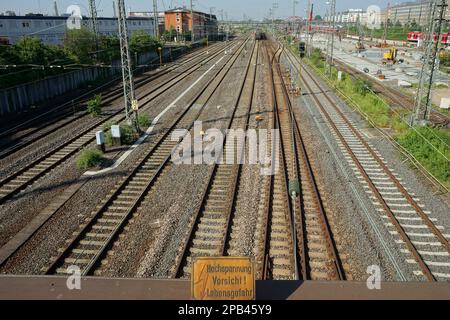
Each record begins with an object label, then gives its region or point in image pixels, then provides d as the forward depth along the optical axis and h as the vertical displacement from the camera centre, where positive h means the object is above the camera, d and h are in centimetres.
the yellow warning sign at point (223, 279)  425 -264
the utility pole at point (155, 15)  5547 +342
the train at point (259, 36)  9594 +33
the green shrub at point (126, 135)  1733 -437
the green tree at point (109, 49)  3847 -93
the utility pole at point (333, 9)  3306 +238
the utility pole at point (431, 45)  1662 -47
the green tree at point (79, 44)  3341 -32
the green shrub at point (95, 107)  2245 -391
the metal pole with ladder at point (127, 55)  1598 -70
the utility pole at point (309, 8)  3406 +258
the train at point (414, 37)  7418 -43
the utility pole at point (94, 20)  3328 +173
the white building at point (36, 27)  5247 +205
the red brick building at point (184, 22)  10000 +446
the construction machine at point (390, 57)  5194 -296
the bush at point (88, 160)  1442 -447
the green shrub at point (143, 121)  2039 -433
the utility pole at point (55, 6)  10938 +960
